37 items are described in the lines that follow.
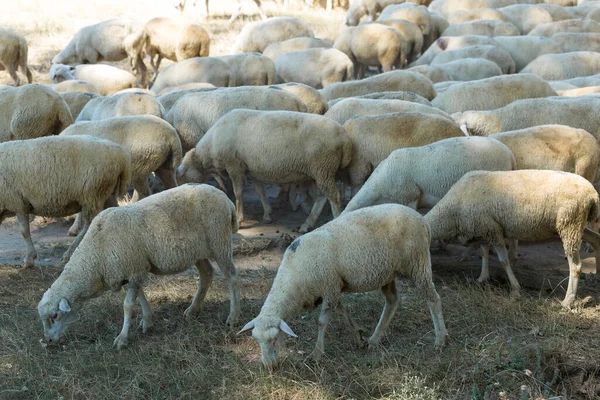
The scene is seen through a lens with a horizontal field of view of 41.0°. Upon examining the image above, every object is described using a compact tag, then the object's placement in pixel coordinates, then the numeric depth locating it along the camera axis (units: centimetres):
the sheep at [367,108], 957
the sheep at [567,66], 1394
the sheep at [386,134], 851
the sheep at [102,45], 1777
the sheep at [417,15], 1897
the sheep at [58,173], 735
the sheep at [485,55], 1497
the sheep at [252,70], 1423
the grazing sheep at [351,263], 550
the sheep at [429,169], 757
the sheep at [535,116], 909
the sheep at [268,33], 1872
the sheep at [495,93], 1078
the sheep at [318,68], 1466
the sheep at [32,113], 995
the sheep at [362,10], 2245
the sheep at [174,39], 1761
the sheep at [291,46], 1680
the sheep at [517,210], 645
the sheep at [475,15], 1948
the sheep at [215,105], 1040
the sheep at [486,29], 1809
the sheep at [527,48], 1588
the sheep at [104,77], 1471
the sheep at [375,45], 1655
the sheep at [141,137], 876
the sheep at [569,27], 1783
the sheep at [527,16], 1969
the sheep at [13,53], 1605
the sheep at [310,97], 1084
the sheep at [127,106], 1021
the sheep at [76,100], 1151
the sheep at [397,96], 1044
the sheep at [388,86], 1162
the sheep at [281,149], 853
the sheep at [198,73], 1394
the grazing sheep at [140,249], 587
